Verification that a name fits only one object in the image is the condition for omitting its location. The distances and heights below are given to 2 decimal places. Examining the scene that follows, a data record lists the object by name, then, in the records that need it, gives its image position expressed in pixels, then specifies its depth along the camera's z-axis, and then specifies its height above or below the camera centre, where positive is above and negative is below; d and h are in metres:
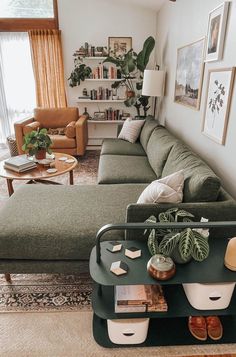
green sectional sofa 1.49 -0.86
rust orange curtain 4.55 +0.26
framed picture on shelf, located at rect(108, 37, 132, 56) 4.65 +0.64
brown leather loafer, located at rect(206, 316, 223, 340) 1.37 -1.26
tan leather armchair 4.12 -0.70
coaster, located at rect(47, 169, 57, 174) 2.60 -0.85
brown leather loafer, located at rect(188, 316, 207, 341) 1.37 -1.26
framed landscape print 2.38 +0.09
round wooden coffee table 2.51 -0.86
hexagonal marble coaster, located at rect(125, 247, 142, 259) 1.30 -0.82
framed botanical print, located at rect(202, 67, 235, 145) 1.80 -0.14
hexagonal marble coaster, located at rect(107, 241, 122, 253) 1.33 -0.82
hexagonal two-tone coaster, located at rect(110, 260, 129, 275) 1.18 -0.81
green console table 1.17 -0.85
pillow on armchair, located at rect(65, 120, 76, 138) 4.12 -0.74
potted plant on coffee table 2.75 -0.61
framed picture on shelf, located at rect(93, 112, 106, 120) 4.98 -0.61
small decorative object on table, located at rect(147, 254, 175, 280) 1.16 -0.80
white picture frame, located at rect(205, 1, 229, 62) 1.82 +0.36
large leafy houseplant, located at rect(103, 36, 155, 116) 4.09 +0.18
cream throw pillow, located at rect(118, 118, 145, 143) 3.71 -0.65
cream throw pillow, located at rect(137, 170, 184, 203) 1.53 -0.62
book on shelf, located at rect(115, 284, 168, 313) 1.26 -1.02
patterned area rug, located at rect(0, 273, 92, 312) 1.61 -1.32
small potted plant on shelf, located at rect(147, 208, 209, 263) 1.17 -0.71
